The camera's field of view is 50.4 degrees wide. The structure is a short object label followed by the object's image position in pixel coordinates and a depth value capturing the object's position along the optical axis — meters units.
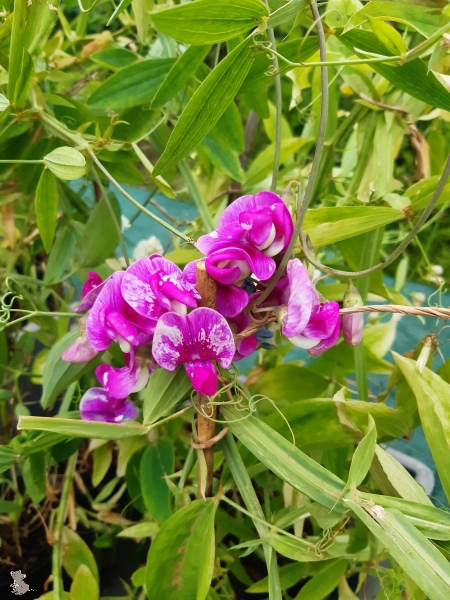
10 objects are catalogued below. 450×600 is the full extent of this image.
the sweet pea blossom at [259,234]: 0.26
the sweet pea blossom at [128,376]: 0.30
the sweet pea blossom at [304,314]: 0.26
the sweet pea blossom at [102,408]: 0.35
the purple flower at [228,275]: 0.26
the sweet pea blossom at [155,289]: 0.27
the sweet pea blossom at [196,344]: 0.27
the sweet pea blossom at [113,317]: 0.28
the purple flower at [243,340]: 0.31
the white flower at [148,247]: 0.68
